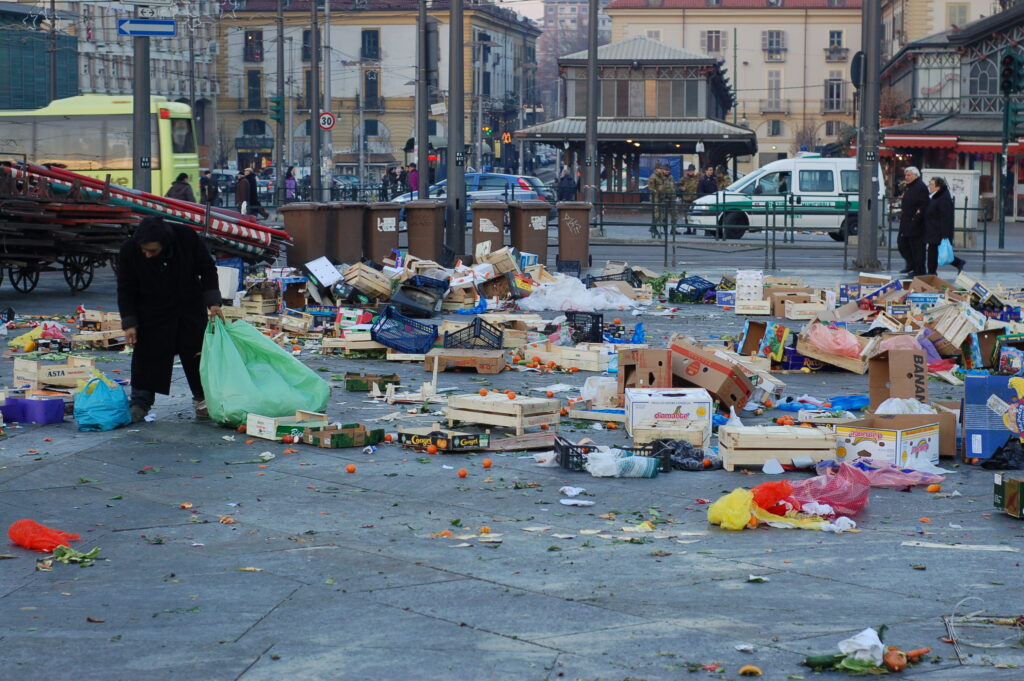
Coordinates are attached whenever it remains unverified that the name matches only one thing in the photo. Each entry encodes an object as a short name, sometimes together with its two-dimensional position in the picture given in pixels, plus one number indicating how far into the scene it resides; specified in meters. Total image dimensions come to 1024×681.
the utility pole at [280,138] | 48.69
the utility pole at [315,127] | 44.88
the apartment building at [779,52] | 96.44
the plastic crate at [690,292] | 19.05
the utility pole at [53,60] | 51.75
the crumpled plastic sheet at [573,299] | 18.11
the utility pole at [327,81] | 55.74
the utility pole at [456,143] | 24.03
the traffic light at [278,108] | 47.00
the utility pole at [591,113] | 33.31
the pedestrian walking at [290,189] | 46.16
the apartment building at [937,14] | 79.00
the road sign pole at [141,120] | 21.55
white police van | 33.22
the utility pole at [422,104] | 26.12
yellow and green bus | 35.19
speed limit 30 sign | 47.03
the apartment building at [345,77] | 90.06
